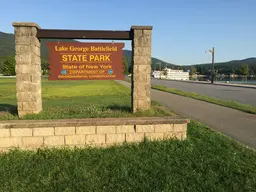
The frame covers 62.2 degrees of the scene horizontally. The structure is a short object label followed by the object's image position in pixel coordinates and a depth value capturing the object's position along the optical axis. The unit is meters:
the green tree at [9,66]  92.78
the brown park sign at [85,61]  5.87
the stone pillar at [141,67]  5.70
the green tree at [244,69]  100.46
